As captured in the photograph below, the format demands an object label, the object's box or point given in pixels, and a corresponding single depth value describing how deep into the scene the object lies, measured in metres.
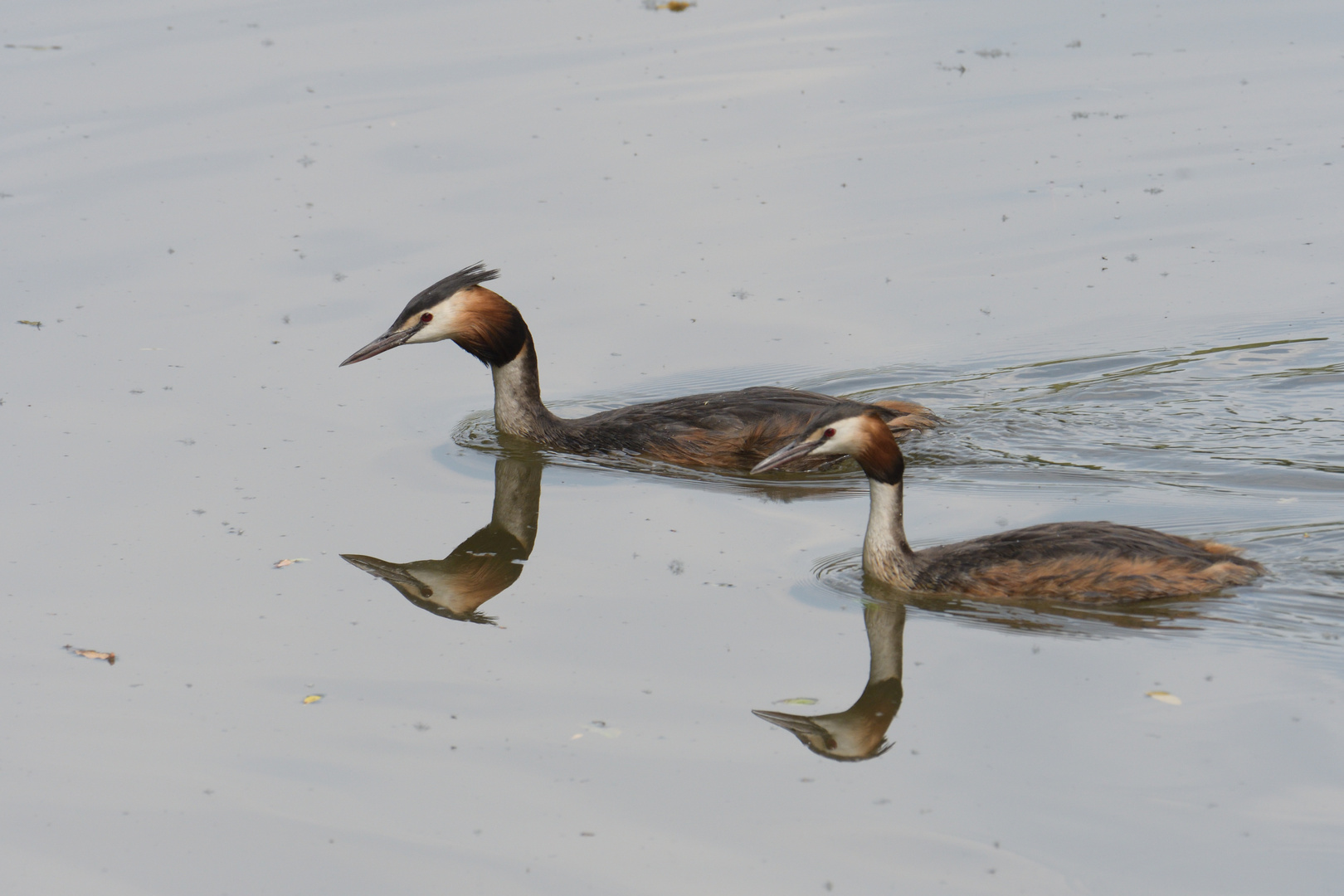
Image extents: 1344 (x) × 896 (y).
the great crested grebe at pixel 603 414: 21.67
